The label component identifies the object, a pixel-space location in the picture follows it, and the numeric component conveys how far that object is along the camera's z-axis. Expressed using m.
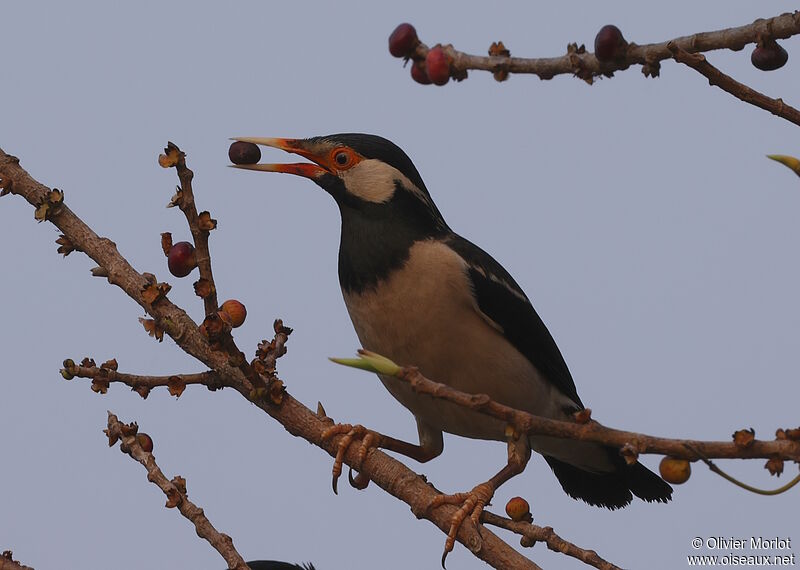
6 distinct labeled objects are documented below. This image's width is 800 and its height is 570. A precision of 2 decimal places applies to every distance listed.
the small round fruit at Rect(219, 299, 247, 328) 5.76
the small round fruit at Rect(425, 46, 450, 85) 5.24
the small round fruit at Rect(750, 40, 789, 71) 4.98
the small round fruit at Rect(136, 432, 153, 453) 5.91
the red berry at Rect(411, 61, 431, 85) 5.41
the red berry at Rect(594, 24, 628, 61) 4.86
